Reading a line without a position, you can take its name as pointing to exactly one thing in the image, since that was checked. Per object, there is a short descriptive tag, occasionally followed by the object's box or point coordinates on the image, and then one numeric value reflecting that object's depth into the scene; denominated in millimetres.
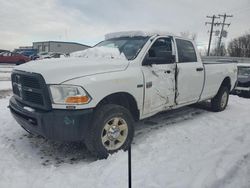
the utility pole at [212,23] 30567
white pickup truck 2477
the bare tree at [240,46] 38574
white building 37109
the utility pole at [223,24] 30865
